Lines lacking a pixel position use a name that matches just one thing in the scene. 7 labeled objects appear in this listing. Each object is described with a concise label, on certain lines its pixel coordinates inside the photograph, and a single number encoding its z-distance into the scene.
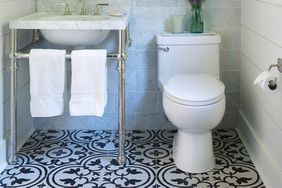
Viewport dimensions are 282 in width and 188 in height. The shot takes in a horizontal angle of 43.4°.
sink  1.95
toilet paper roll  1.55
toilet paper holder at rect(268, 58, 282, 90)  1.56
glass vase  2.38
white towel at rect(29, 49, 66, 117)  1.96
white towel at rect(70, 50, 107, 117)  1.95
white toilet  1.82
